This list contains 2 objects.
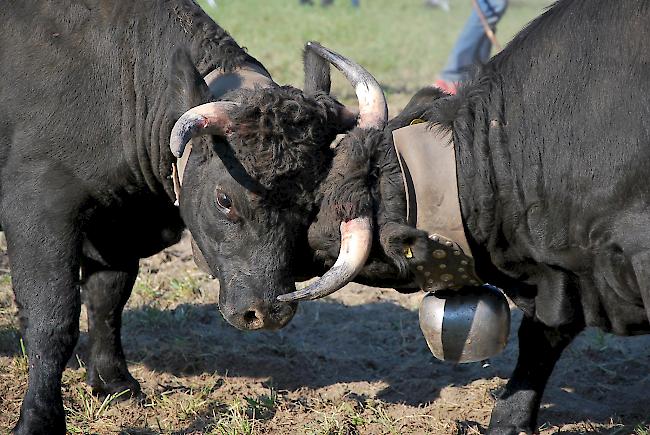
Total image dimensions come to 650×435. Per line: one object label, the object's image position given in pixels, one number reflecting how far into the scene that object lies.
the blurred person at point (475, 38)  11.06
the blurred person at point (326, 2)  24.06
